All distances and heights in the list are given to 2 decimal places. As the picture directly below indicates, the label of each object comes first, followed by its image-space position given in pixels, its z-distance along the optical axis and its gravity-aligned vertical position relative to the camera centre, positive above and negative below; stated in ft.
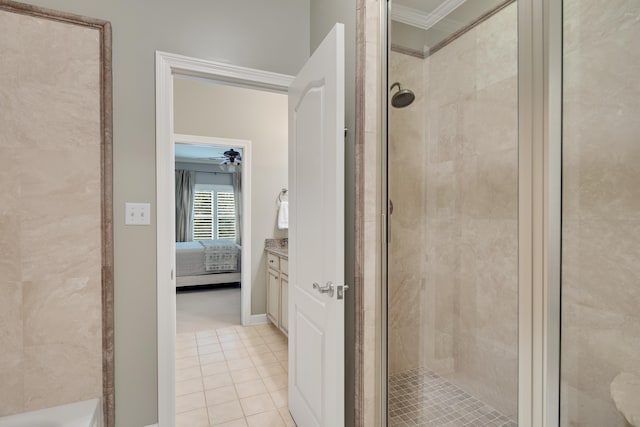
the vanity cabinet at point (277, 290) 10.28 -2.76
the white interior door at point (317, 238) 4.28 -0.42
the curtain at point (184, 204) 26.48 +0.65
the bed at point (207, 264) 17.01 -2.94
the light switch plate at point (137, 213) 5.52 -0.03
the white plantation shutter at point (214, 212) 27.35 -0.03
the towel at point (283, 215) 12.82 -0.16
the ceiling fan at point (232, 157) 17.38 +3.15
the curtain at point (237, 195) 27.78 +1.50
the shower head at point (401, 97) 4.75 +1.75
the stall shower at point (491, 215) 2.87 -0.03
